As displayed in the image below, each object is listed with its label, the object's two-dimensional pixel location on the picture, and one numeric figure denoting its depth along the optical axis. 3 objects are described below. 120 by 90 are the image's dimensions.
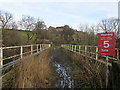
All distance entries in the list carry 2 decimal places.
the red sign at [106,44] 3.12
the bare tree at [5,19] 17.69
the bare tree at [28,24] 20.67
